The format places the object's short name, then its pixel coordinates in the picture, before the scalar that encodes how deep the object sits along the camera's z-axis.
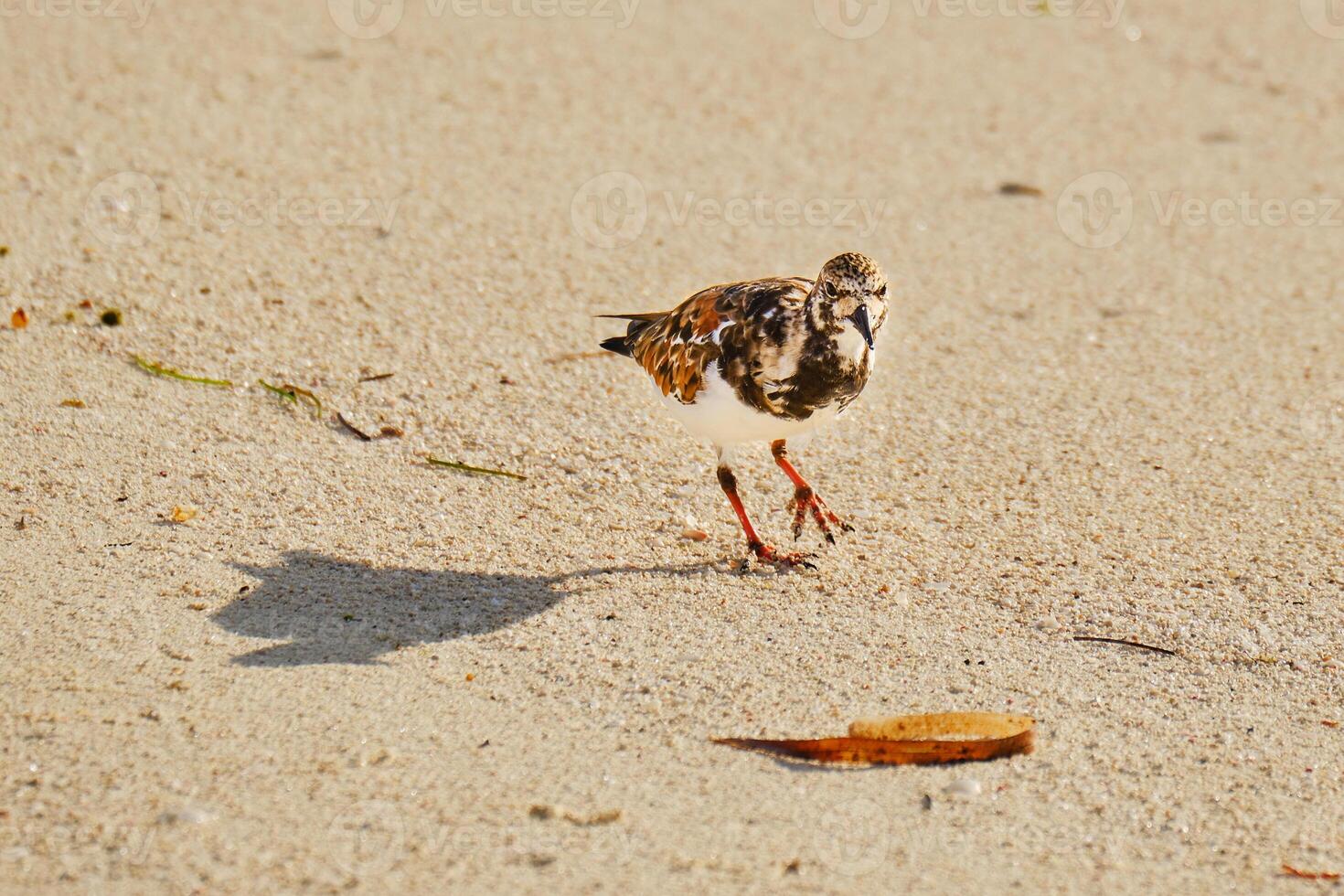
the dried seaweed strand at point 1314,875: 6.68
